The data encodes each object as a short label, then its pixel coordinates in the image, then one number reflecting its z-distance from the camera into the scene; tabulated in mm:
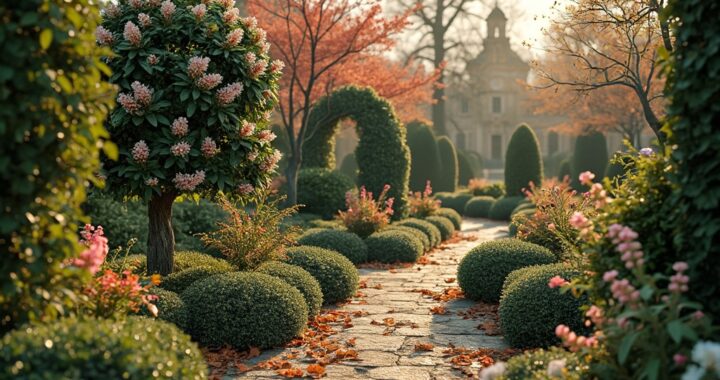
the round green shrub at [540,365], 3713
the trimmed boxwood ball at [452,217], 18312
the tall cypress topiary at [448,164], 27719
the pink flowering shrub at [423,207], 17250
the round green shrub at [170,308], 5918
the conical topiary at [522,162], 23281
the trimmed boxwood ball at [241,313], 6074
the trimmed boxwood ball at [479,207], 23625
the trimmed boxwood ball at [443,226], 15805
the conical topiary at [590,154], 26711
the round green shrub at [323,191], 15633
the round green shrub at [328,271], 8211
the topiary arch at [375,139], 15734
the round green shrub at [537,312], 6008
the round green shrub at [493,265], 8367
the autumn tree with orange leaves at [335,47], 15219
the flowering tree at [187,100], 6355
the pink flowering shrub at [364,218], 12922
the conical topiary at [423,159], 25562
